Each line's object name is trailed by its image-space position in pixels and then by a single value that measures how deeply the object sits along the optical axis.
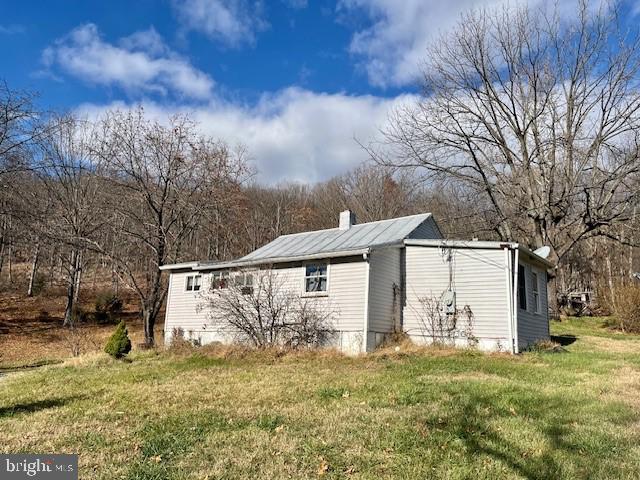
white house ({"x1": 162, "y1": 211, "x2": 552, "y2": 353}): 13.40
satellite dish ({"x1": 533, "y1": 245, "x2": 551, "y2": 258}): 15.88
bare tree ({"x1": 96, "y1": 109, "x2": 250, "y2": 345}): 18.53
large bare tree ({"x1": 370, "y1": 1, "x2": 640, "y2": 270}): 20.69
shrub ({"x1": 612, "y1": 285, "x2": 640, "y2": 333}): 20.88
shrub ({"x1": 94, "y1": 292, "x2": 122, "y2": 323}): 26.70
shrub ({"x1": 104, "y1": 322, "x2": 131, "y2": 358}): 13.97
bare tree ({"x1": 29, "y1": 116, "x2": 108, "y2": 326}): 21.42
